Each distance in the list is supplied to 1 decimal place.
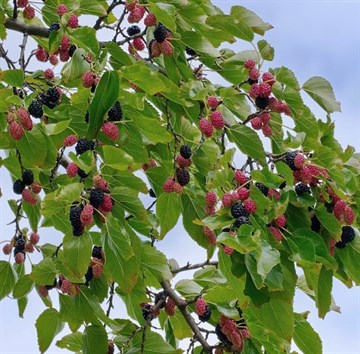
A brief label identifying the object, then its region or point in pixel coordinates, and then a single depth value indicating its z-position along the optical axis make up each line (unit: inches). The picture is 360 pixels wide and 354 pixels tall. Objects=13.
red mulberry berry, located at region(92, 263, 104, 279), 97.5
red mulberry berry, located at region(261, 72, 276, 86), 88.5
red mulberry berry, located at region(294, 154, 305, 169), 76.8
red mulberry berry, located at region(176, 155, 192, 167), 91.8
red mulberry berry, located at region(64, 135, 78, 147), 83.1
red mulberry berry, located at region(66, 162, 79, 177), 78.4
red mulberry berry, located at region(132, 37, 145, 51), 110.2
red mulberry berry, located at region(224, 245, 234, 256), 68.5
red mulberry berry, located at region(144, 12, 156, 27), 97.6
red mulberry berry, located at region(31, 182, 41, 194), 110.0
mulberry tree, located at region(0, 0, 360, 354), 75.1
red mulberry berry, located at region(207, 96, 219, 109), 93.4
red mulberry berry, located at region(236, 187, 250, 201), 70.7
